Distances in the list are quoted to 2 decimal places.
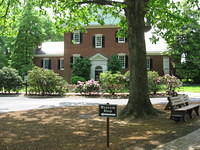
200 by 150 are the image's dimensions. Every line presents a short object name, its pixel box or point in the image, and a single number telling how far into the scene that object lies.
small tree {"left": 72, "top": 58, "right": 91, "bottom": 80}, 36.62
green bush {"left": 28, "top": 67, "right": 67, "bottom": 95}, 25.95
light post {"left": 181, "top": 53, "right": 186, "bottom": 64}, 39.99
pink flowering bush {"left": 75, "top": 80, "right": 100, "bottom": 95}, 25.66
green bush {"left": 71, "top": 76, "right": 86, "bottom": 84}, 35.25
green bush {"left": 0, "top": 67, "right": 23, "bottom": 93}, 27.97
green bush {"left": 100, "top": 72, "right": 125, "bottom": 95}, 25.08
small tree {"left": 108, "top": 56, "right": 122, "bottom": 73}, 36.34
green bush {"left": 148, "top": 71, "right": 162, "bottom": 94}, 25.07
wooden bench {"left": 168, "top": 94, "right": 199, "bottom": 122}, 10.27
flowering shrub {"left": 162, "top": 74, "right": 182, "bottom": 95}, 25.05
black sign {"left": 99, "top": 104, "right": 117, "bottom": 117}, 6.66
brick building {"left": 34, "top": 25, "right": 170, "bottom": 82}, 38.00
